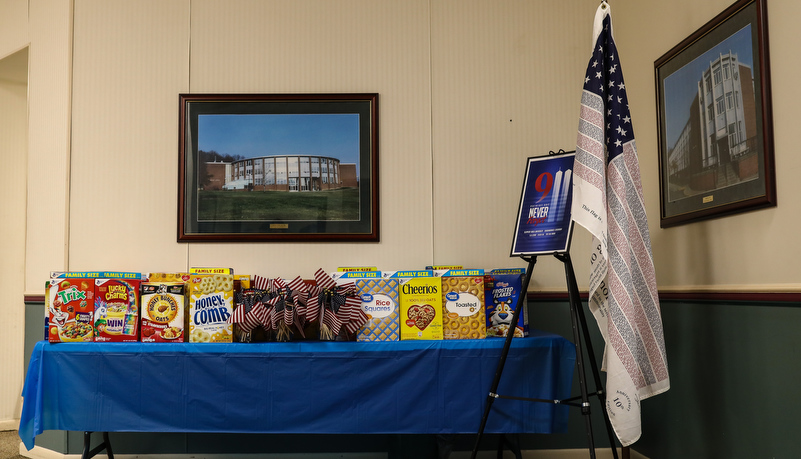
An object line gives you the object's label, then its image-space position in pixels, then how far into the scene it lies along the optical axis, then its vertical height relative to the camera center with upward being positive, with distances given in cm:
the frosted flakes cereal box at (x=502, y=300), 295 -24
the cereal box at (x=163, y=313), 293 -28
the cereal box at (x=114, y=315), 295 -28
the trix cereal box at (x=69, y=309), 294 -25
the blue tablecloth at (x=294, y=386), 282 -63
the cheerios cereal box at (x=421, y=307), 290 -26
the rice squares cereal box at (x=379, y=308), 291 -27
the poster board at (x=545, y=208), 274 +21
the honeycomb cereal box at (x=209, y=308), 292 -25
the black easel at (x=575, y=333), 254 -35
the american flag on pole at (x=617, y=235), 250 +7
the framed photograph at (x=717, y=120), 230 +56
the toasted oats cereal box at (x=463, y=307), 290 -27
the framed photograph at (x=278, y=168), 348 +52
